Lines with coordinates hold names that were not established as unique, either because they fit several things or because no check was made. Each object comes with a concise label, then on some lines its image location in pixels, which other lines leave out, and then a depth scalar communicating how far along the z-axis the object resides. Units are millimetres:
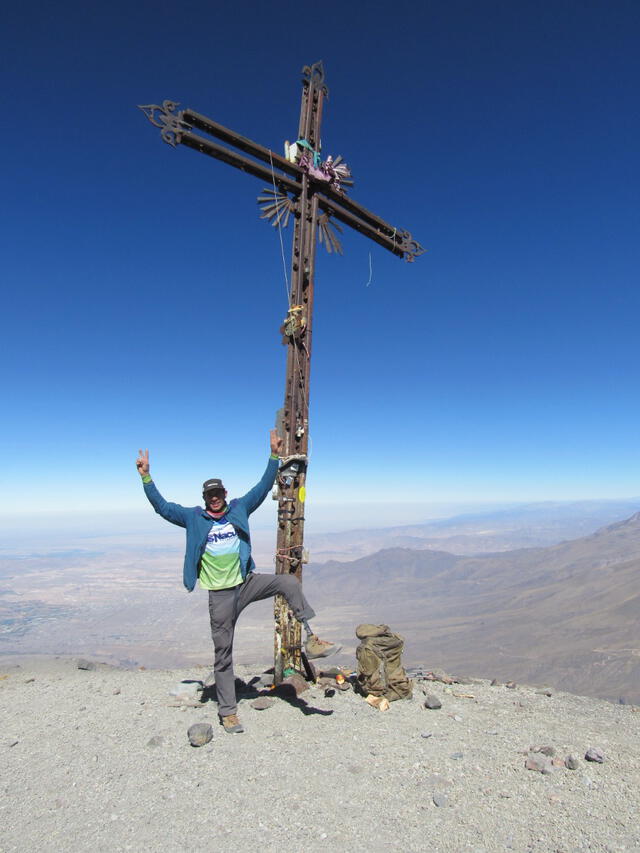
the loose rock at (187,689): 6647
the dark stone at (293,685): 6609
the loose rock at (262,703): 5914
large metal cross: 7012
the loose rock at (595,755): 4723
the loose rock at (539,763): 4523
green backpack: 6691
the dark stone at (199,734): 4965
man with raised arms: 5559
